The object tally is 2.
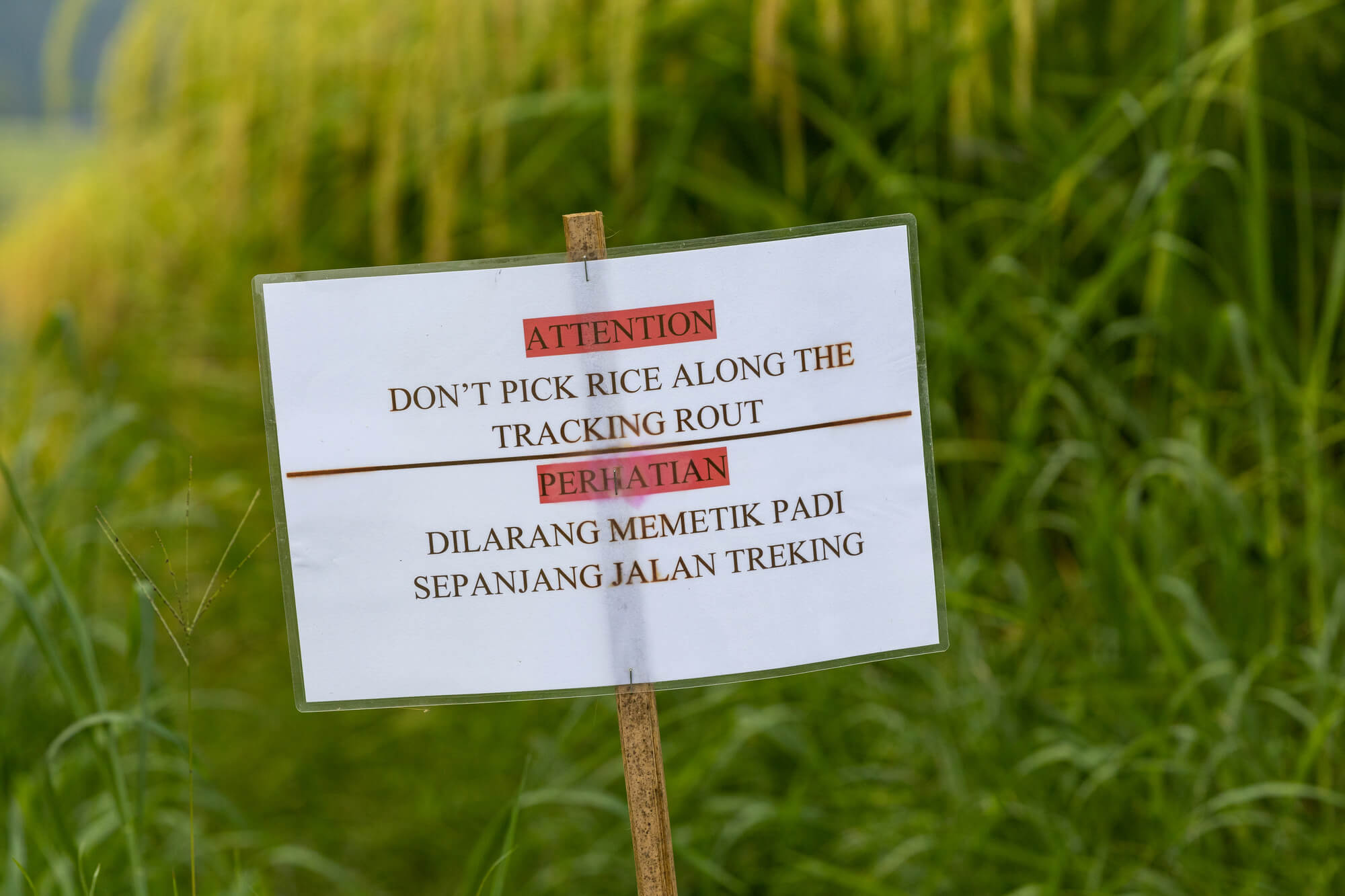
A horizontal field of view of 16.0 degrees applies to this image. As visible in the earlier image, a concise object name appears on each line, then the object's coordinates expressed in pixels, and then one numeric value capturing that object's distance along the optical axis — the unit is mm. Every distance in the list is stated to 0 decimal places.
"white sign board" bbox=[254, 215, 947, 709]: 2322
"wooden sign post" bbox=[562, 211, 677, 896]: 2350
